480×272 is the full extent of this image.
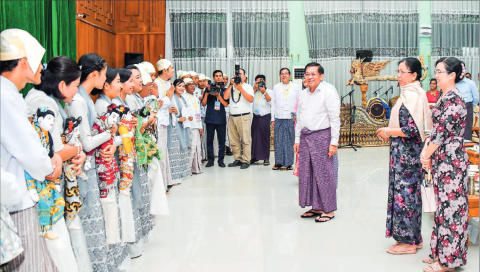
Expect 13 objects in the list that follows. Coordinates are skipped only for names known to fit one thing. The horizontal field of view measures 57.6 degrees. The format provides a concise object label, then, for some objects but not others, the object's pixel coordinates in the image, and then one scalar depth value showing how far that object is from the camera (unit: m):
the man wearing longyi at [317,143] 3.63
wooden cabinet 7.68
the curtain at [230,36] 9.62
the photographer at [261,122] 6.50
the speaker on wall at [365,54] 9.26
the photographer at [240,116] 6.30
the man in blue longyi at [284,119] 6.12
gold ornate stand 9.16
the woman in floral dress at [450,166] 2.51
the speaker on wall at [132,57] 7.29
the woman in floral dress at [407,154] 2.84
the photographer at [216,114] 6.41
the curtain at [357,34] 10.17
